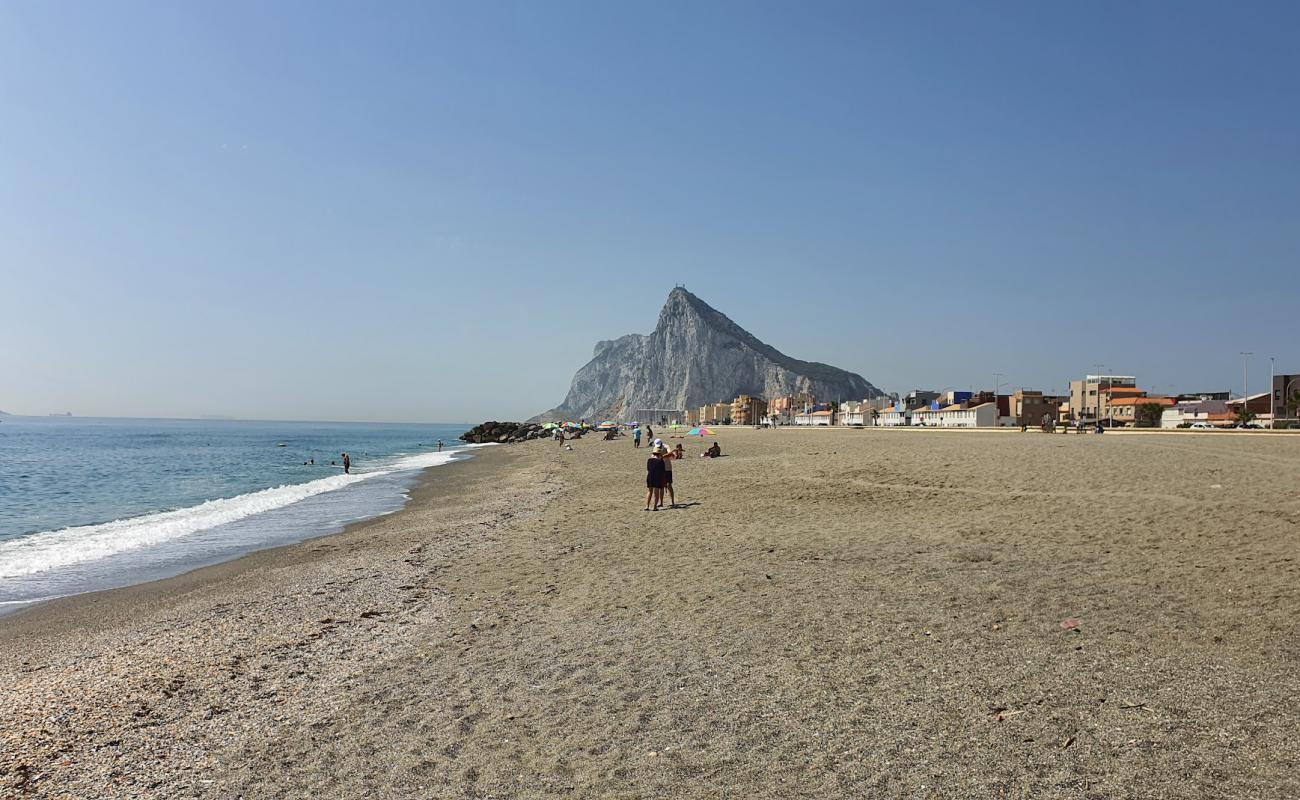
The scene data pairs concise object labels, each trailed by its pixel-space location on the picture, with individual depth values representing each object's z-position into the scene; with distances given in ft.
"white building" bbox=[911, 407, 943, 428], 390.21
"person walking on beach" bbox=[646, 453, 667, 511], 53.36
